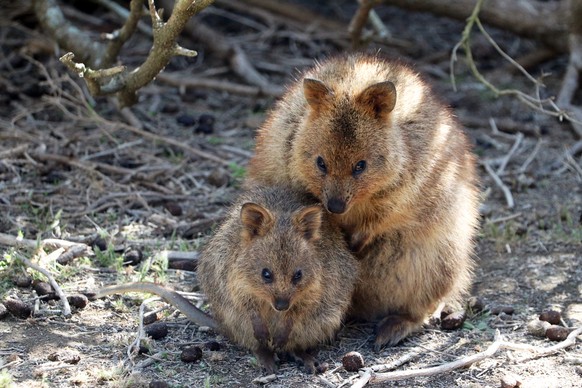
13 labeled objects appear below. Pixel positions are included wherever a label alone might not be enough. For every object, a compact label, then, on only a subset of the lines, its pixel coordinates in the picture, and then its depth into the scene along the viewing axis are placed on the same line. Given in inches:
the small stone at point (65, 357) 374.9
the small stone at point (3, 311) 409.1
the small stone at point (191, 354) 389.1
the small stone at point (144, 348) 393.4
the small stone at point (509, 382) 377.7
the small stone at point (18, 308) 413.7
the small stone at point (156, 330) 410.9
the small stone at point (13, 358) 370.9
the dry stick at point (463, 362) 379.6
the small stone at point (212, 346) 406.8
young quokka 390.6
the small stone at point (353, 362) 391.2
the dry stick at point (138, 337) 387.5
